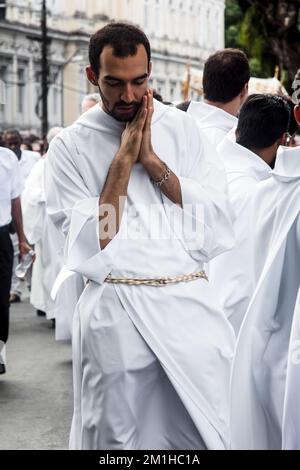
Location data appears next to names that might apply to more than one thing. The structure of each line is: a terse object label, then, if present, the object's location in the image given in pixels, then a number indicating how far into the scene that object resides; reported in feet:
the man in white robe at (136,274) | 14.19
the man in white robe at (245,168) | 19.06
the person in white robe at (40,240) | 41.88
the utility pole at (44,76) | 133.41
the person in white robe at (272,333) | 14.75
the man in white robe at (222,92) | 22.27
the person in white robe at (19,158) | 48.65
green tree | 92.84
